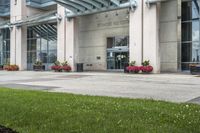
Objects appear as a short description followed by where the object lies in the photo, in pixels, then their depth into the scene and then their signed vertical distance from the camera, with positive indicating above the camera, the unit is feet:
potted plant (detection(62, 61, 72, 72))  129.49 -2.07
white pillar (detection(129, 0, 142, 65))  109.19 +8.89
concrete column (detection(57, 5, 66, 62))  136.98 +10.27
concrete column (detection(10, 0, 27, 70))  157.56 +11.49
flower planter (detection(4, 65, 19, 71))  156.25 -2.18
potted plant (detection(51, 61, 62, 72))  130.87 -1.72
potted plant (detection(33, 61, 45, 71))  147.13 -1.46
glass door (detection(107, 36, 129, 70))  130.82 +3.84
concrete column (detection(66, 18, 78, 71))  133.08 +7.88
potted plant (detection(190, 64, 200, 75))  96.94 -2.01
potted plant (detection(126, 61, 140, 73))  106.01 -1.80
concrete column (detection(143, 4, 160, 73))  105.50 +8.15
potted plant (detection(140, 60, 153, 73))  103.65 -1.47
